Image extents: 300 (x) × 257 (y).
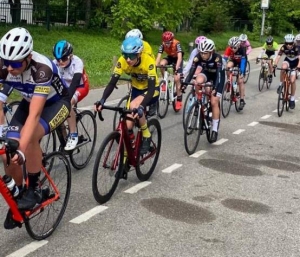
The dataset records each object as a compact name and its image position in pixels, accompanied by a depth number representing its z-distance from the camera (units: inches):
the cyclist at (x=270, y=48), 745.6
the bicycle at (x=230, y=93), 478.3
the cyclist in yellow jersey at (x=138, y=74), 234.5
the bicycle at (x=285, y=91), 497.4
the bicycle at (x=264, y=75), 690.8
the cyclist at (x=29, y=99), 160.7
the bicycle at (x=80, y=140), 265.0
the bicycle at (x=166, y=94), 452.5
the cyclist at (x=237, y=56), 507.5
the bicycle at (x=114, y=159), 219.9
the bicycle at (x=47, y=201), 166.9
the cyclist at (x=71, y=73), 258.2
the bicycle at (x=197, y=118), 325.7
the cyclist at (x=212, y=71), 343.6
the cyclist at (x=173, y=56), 470.9
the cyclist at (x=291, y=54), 521.3
